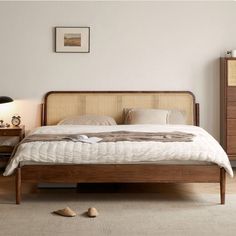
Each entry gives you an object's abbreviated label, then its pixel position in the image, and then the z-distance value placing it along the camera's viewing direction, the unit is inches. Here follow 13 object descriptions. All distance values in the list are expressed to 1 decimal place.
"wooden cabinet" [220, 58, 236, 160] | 216.8
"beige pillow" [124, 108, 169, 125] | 214.1
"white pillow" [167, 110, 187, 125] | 216.6
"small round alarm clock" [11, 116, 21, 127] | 226.2
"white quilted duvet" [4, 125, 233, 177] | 152.9
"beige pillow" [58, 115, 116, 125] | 213.9
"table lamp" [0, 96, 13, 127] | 215.0
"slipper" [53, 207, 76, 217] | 141.4
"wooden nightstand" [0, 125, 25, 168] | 213.8
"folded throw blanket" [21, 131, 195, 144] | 161.9
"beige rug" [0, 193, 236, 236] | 128.3
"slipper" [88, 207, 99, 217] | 140.9
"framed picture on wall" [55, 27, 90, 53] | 227.1
